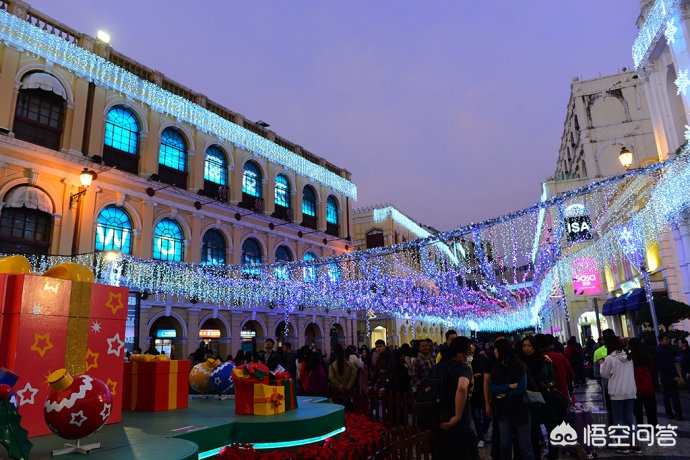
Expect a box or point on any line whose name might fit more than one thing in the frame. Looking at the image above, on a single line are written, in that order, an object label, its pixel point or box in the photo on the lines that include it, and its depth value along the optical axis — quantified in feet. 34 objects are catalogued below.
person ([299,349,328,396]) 33.91
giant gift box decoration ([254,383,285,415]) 19.06
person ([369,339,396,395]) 30.91
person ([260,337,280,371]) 36.79
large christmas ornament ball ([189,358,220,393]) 25.93
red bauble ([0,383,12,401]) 10.00
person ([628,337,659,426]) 25.25
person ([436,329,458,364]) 26.08
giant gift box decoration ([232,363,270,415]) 19.24
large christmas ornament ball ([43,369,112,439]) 11.78
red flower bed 11.88
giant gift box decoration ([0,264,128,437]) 14.20
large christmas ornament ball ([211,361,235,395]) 24.80
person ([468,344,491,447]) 25.68
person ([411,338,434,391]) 28.66
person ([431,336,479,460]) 14.87
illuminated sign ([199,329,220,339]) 70.89
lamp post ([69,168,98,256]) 55.26
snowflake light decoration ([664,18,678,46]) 48.37
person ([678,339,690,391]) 33.06
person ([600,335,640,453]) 23.62
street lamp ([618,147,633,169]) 43.62
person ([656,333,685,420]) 30.48
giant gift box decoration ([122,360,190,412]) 20.33
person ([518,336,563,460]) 19.13
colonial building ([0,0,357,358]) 53.31
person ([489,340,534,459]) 17.35
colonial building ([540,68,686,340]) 95.71
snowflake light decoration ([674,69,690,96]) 46.62
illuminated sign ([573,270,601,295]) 93.74
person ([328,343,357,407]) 30.71
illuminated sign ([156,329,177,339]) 65.92
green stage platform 12.23
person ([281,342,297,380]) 39.73
